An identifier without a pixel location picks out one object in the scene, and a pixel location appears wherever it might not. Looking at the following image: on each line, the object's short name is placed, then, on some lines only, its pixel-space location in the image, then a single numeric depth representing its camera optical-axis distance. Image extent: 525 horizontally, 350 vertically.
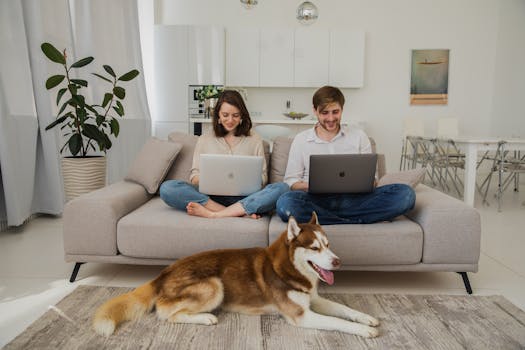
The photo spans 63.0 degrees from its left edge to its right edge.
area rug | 1.68
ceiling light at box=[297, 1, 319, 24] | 4.75
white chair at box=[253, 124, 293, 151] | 4.20
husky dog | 1.74
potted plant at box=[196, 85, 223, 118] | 6.15
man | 2.26
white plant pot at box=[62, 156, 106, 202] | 3.17
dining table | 4.30
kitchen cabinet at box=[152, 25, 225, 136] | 6.21
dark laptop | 2.21
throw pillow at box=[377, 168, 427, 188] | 2.55
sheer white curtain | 3.21
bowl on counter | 6.18
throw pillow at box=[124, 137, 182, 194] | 2.81
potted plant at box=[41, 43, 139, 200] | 3.15
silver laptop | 2.35
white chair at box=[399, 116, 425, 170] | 6.25
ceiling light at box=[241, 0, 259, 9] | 4.64
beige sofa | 2.19
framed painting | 6.71
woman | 2.37
